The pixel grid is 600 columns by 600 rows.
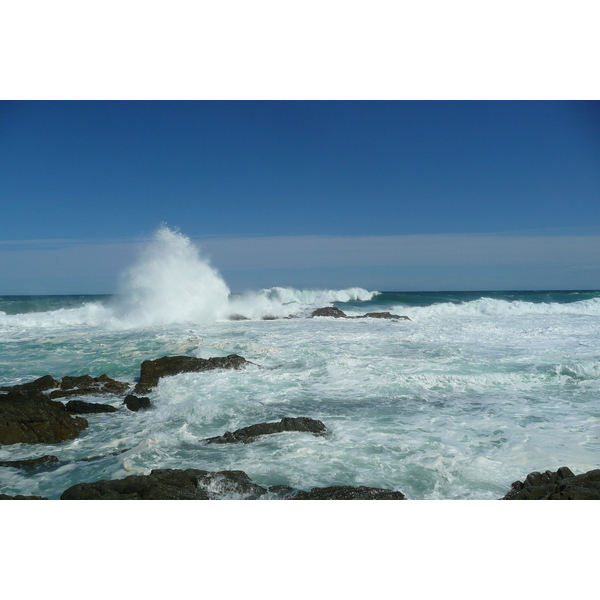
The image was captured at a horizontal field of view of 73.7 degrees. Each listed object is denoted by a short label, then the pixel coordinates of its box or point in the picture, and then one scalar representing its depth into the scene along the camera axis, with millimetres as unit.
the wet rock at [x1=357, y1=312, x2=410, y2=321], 18234
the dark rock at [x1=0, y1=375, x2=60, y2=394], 6781
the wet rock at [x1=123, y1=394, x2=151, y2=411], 5867
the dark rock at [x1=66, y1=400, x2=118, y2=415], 5727
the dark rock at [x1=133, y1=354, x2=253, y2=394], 7312
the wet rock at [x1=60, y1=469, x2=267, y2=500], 2912
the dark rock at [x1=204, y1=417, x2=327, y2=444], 4496
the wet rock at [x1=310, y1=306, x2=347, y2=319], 18470
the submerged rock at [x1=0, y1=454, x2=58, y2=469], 4004
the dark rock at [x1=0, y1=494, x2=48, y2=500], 3021
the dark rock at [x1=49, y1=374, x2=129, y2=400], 6659
